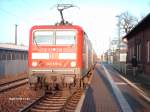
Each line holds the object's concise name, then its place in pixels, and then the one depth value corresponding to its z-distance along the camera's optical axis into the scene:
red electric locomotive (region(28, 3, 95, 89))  15.09
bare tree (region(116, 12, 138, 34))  64.60
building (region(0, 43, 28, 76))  30.36
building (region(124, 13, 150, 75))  28.05
